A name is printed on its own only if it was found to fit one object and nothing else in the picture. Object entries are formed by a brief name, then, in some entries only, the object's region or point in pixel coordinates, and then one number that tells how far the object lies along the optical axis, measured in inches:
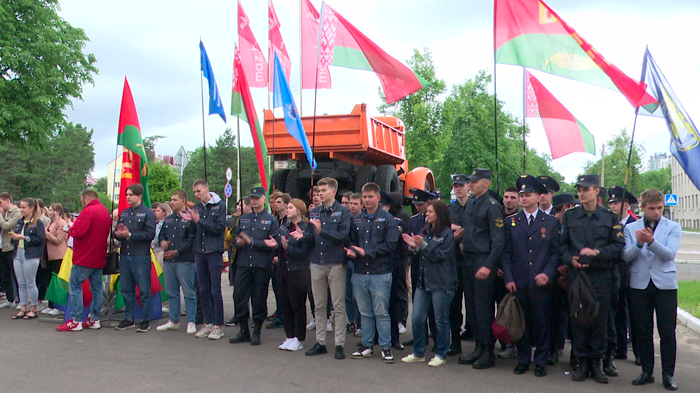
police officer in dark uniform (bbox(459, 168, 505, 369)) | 235.9
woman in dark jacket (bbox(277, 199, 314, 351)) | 269.7
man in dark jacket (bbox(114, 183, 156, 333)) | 316.2
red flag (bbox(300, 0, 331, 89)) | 554.6
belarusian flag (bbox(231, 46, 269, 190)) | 315.3
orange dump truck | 477.1
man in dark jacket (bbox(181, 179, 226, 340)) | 299.7
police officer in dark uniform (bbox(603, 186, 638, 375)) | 231.3
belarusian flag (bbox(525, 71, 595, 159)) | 312.8
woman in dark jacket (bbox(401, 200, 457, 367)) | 240.2
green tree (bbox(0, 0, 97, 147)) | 784.3
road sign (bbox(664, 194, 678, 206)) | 1118.8
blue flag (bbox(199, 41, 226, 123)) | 353.1
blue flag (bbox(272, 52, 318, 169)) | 307.7
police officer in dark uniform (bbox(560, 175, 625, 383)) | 215.8
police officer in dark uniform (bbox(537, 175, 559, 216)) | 266.1
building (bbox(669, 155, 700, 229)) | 3233.3
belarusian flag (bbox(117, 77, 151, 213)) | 349.7
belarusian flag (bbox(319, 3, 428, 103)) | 336.8
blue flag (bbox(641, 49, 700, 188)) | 210.2
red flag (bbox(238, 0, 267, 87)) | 581.3
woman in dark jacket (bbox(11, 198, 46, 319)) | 361.4
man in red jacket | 312.6
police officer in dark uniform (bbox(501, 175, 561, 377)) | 229.6
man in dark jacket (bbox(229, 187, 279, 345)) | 283.9
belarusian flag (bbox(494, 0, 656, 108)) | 244.8
